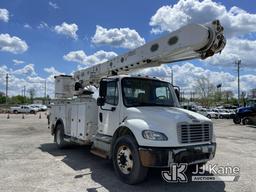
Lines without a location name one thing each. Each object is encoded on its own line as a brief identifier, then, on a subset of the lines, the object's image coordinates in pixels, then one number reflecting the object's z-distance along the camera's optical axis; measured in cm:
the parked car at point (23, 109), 3700
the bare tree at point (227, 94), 6750
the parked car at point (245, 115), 1973
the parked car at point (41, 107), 4258
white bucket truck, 415
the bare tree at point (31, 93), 7952
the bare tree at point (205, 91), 5354
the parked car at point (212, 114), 3088
